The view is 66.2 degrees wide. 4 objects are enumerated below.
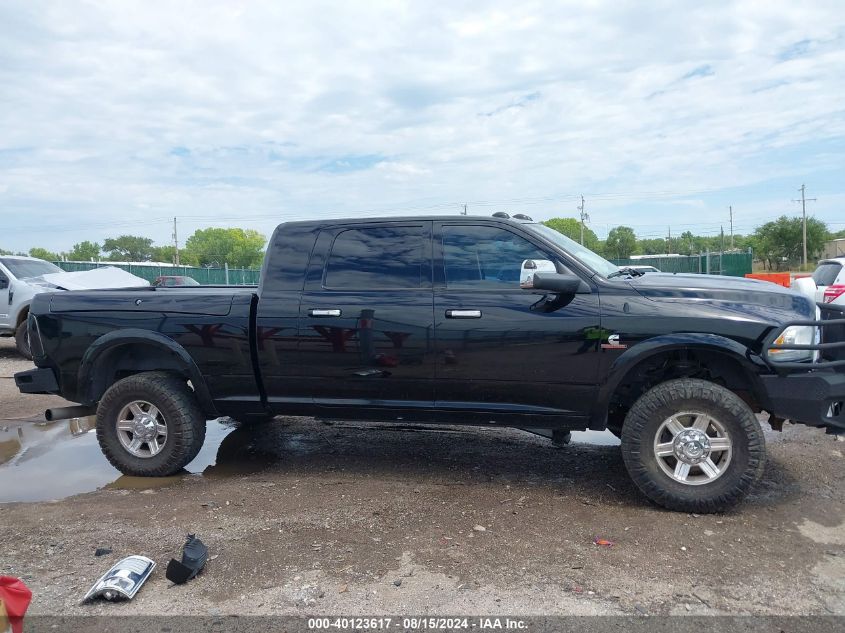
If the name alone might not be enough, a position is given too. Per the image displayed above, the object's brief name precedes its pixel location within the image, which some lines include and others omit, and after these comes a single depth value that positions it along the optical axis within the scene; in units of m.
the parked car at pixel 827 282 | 8.69
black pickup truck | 4.05
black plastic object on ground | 3.27
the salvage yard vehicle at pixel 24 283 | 11.36
